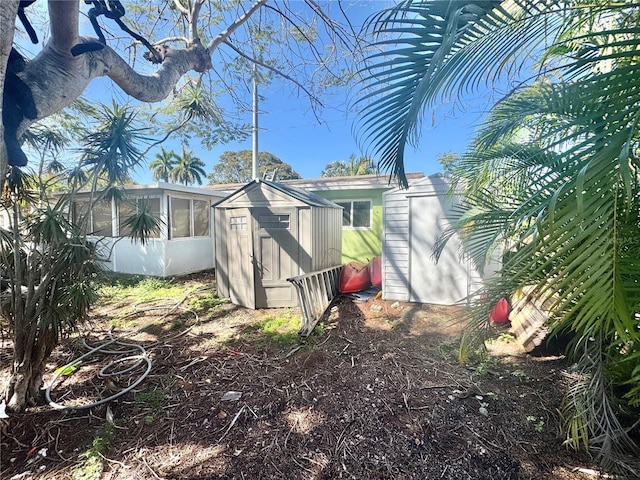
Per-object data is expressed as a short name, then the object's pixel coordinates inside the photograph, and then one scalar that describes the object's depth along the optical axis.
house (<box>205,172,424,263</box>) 8.23
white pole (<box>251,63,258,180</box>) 4.81
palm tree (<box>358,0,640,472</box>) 0.85
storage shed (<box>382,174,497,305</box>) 4.82
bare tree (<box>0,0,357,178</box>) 1.57
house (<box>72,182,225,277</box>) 7.39
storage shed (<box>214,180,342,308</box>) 5.01
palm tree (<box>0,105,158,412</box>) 2.21
